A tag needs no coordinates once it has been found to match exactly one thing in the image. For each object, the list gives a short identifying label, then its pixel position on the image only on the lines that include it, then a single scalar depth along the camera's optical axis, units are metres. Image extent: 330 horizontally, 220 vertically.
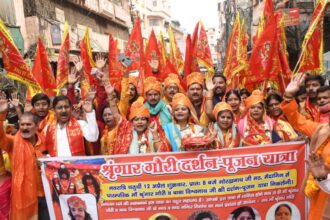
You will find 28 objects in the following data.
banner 3.32
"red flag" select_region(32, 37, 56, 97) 5.95
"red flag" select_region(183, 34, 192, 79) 7.38
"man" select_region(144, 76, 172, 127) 4.56
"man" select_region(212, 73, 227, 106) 5.21
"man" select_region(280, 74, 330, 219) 2.70
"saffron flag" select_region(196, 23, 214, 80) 7.49
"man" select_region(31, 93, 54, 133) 4.41
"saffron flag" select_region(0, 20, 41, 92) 4.75
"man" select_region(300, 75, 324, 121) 4.34
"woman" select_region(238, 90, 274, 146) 3.82
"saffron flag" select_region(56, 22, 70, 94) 5.95
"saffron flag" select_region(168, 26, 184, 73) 8.62
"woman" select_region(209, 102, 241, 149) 3.70
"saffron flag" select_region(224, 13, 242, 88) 6.50
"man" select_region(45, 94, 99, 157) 3.68
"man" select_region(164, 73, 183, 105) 5.26
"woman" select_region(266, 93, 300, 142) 3.86
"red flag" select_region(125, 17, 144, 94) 7.37
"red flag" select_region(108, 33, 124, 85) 6.94
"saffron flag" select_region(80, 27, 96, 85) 7.04
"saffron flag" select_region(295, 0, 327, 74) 4.90
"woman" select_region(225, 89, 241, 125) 4.60
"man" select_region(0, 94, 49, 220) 3.25
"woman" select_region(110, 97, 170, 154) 3.78
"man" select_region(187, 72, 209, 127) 4.52
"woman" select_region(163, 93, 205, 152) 3.75
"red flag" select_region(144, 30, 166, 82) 7.42
